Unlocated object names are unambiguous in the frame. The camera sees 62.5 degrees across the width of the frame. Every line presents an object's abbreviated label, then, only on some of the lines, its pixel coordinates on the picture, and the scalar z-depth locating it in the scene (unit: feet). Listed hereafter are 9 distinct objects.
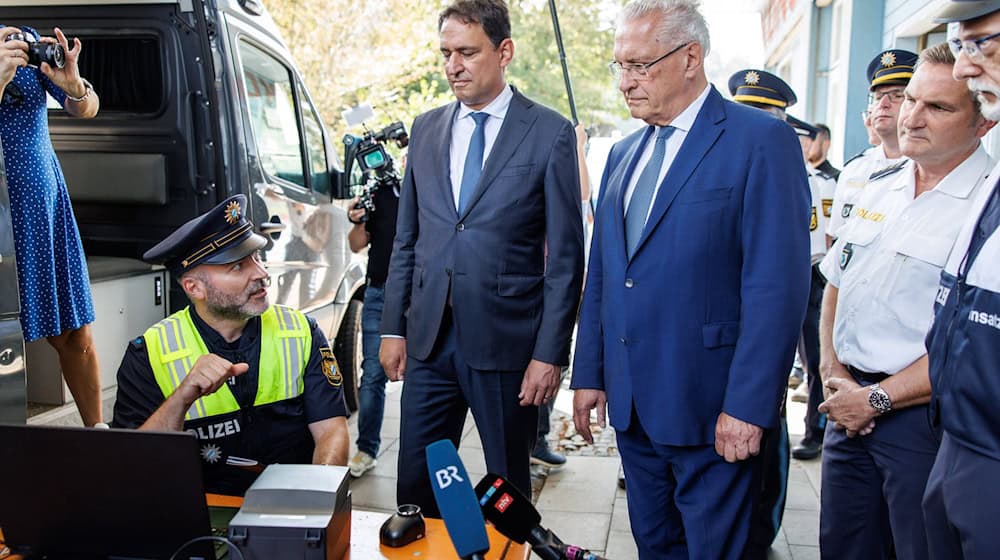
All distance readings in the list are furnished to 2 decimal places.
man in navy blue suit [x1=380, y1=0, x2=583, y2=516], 8.79
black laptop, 4.82
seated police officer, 7.93
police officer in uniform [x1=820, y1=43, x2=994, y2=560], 7.00
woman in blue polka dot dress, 10.00
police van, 12.83
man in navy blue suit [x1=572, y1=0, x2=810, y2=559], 6.78
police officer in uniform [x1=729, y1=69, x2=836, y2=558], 11.16
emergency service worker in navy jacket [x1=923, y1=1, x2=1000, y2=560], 4.87
